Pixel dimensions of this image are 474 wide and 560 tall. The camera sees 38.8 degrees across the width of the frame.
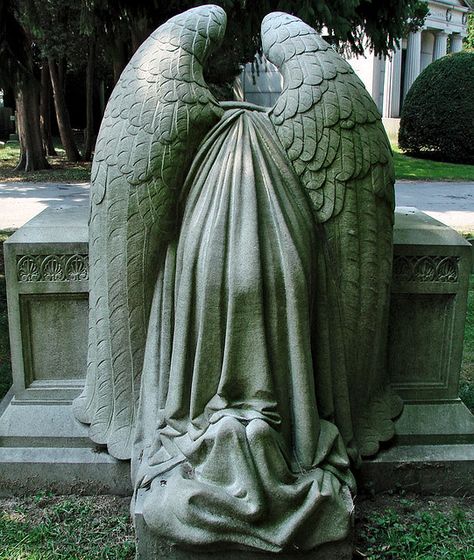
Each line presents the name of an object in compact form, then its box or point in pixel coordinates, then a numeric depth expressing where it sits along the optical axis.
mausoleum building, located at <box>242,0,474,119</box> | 30.02
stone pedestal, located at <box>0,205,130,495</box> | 3.22
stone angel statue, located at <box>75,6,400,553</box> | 2.53
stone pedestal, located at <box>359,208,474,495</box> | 3.24
